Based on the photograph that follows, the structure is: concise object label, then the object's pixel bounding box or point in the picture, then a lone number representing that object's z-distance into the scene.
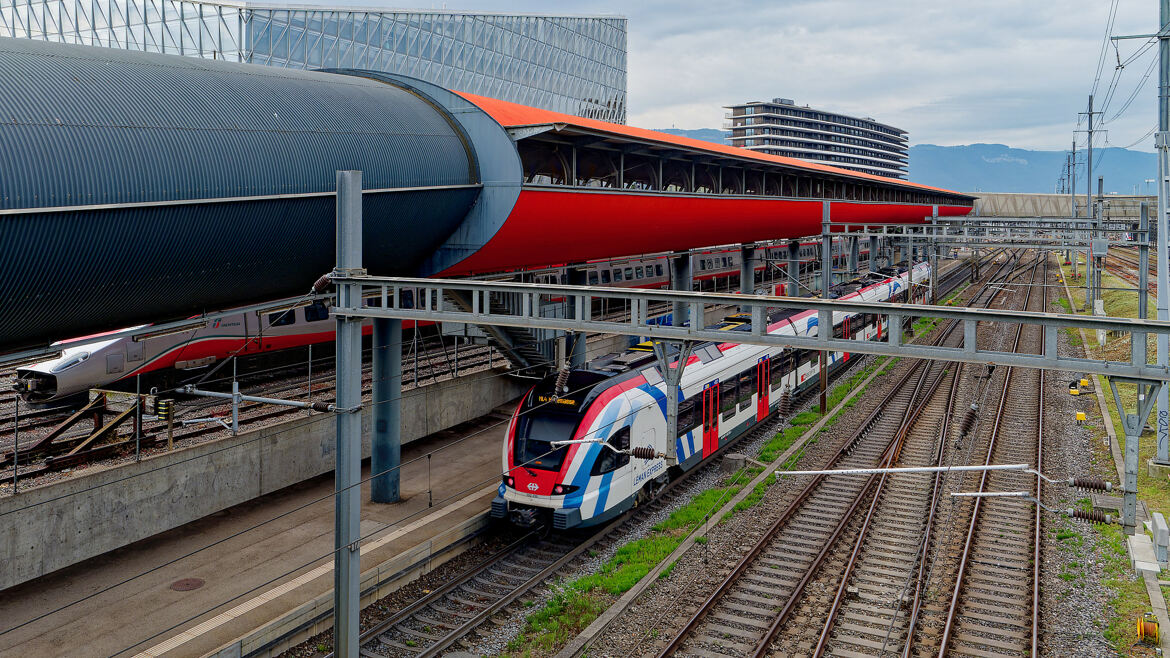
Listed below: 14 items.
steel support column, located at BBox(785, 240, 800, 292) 37.10
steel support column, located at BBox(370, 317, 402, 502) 16.69
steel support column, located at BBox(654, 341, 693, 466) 11.80
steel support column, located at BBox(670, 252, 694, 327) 28.58
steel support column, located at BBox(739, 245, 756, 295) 33.78
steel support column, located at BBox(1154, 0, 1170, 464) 18.30
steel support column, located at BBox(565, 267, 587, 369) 21.39
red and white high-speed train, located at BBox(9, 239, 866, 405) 20.06
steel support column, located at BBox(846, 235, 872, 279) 44.25
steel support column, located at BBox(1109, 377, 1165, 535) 8.63
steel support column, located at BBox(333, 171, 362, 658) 11.27
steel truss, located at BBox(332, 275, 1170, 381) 8.62
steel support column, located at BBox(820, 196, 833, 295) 28.70
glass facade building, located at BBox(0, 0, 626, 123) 51.44
